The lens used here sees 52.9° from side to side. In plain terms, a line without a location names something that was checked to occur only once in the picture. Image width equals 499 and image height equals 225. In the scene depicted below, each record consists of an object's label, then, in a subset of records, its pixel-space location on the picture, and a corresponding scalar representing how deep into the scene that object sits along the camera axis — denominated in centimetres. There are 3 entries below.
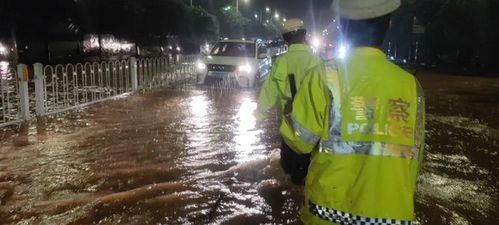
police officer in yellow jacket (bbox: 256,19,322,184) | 416
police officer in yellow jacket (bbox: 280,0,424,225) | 201
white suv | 1611
